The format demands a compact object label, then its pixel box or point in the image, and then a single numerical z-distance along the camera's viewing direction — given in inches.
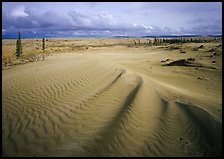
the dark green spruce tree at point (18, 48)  1046.9
